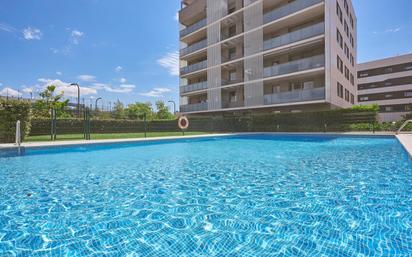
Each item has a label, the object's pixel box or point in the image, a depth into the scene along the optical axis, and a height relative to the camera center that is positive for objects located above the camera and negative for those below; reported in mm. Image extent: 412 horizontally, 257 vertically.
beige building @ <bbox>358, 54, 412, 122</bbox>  38656 +7311
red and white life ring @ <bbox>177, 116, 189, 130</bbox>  21125 +409
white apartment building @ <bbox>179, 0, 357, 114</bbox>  20047 +7855
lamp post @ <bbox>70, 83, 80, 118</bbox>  27308 +5155
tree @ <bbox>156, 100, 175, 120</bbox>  48562 +3587
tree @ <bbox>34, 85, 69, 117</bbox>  26359 +3820
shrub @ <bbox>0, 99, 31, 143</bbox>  11375 +615
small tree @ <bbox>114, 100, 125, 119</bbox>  45128 +4691
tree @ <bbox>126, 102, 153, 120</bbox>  48312 +4277
